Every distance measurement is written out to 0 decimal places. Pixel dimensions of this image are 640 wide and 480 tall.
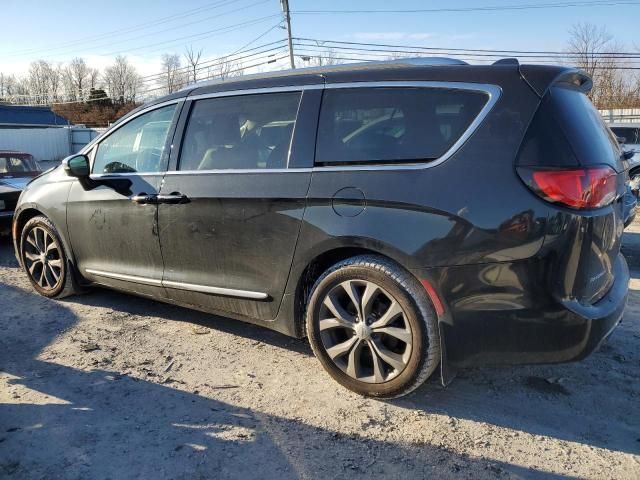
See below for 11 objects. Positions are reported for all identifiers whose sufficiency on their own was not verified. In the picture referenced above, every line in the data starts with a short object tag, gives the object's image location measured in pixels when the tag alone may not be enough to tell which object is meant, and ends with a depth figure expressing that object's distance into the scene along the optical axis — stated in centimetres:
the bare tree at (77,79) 7569
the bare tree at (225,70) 3950
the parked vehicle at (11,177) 740
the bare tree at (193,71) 5042
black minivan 269
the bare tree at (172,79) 5428
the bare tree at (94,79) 7471
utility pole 3328
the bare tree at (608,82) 3353
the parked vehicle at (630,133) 1222
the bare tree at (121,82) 7262
